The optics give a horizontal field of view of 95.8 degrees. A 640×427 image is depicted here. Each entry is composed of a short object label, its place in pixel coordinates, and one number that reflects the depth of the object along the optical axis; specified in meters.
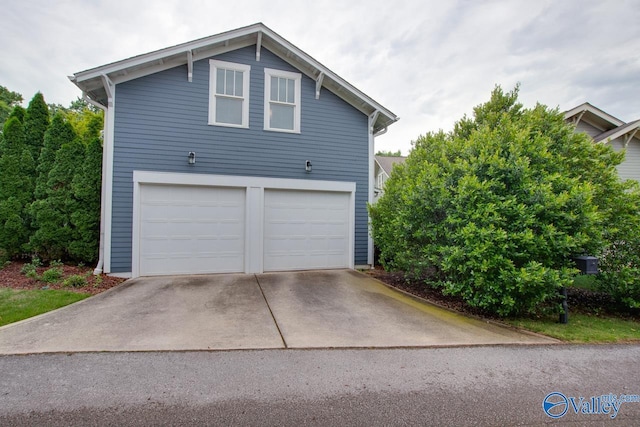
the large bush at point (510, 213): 4.17
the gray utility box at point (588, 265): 4.27
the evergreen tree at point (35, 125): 7.06
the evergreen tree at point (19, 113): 7.16
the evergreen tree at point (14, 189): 6.43
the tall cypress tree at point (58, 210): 6.36
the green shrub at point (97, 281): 5.58
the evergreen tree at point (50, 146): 6.65
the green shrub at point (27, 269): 5.75
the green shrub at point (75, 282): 5.43
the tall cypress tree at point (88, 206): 6.48
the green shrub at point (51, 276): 5.50
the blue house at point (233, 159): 6.41
